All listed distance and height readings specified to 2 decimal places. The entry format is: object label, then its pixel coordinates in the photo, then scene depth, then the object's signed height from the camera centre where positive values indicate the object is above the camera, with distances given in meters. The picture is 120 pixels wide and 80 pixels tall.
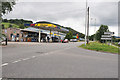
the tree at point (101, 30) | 59.17 +4.18
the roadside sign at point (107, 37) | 23.99 +0.36
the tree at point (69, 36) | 102.44 +2.37
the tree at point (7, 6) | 20.81 +5.60
